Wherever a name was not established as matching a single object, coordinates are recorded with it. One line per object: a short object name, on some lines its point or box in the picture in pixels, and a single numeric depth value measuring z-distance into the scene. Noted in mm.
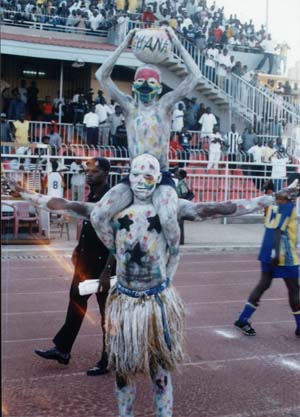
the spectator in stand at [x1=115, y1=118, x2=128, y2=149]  18438
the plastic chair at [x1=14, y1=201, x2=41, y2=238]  13242
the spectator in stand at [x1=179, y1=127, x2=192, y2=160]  19266
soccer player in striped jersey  6992
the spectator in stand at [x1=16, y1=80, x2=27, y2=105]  20008
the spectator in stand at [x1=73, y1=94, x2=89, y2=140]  19453
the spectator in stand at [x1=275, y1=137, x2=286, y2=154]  20047
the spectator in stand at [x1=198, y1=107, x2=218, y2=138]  20734
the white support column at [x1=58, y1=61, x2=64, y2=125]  20281
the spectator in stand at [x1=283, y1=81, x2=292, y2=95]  24078
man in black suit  5598
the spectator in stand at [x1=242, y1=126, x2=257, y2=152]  20469
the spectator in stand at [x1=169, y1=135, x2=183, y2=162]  18078
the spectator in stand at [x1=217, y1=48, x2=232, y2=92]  22641
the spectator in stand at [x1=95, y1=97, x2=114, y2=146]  18906
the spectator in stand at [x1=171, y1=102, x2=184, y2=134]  19922
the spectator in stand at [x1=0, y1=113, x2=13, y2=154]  17633
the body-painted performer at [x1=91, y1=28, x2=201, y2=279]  4074
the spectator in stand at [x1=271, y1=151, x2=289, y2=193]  17516
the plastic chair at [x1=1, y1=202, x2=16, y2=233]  13204
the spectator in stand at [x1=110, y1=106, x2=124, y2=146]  18703
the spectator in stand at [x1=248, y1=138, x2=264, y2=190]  18047
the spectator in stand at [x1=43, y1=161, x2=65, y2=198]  14596
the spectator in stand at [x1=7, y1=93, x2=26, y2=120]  19344
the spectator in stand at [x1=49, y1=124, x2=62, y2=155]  16953
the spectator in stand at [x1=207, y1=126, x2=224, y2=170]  17859
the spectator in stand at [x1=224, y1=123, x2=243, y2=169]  20230
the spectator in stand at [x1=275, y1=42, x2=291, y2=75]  26177
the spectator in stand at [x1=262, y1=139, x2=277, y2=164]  19611
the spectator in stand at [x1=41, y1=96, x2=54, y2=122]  20656
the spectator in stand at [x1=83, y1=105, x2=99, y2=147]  18719
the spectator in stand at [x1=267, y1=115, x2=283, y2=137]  21703
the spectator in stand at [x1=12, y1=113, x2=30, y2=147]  17781
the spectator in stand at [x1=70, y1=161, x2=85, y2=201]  15930
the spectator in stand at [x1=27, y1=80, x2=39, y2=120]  21406
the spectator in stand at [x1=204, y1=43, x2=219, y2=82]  22594
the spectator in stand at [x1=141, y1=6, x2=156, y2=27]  20431
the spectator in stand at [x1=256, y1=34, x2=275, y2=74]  26094
